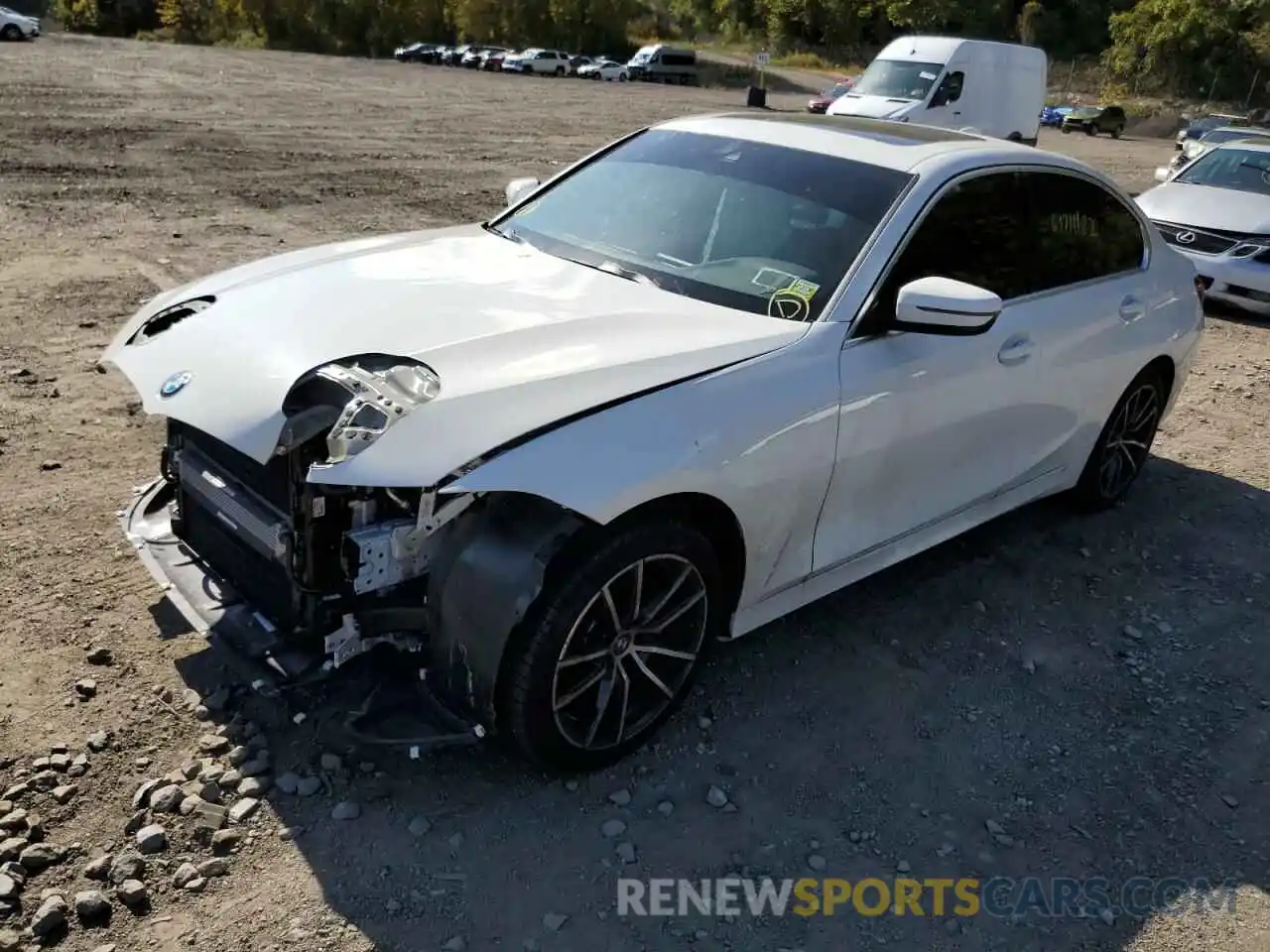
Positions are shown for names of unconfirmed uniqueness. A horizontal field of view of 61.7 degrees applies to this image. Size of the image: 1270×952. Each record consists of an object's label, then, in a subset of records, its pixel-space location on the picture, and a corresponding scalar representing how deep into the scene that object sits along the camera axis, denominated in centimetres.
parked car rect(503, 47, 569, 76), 4838
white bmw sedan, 275
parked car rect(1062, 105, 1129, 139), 3778
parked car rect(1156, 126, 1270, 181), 1822
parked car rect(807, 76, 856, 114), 2500
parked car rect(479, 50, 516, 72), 4991
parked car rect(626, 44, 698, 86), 5009
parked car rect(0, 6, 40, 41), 4119
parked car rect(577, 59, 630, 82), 4912
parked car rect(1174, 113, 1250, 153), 2672
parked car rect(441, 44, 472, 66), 5203
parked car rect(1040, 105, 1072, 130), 4004
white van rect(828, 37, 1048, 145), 1775
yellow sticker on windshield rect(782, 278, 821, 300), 343
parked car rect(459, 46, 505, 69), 5094
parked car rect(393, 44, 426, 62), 5353
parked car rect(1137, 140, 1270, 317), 955
